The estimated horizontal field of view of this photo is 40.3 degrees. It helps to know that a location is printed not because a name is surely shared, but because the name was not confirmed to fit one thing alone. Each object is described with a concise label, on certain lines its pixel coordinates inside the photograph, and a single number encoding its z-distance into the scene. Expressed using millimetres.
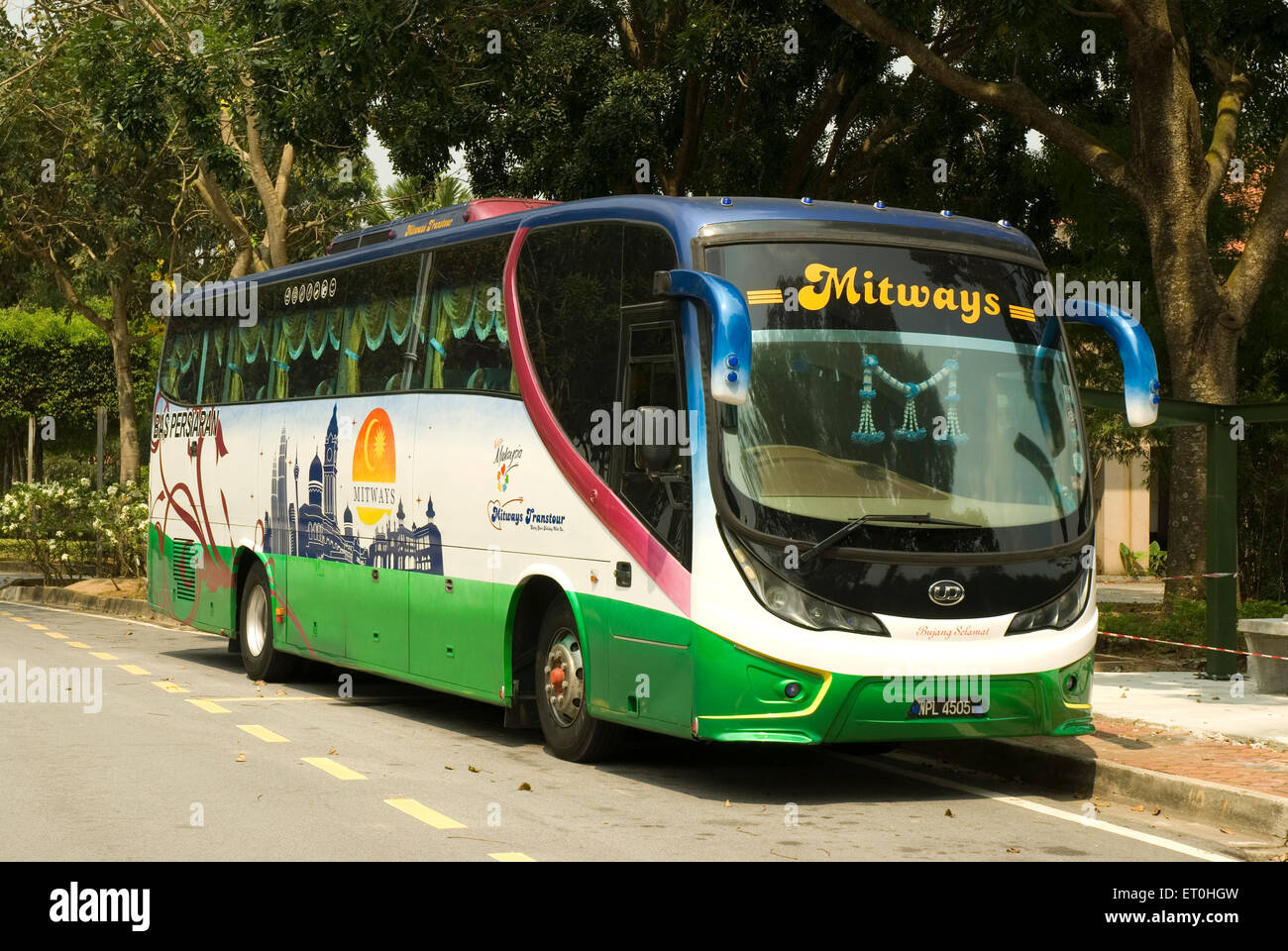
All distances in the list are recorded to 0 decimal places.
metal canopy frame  14023
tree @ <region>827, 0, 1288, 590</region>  16250
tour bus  9016
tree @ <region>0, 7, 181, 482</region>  24859
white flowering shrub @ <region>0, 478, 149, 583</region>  26125
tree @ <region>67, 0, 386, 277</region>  18625
